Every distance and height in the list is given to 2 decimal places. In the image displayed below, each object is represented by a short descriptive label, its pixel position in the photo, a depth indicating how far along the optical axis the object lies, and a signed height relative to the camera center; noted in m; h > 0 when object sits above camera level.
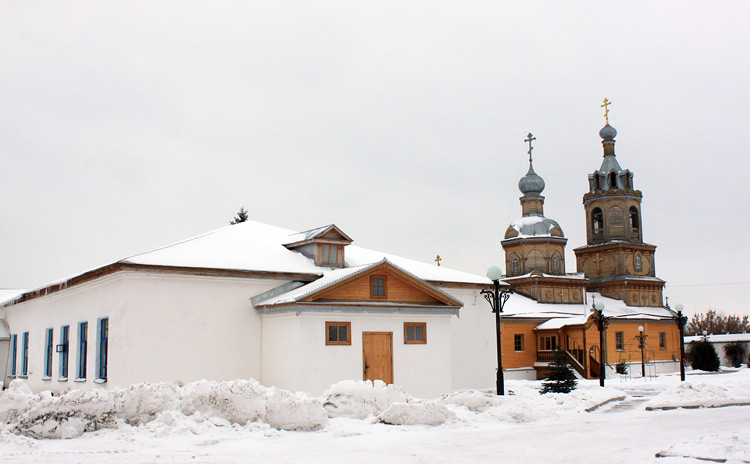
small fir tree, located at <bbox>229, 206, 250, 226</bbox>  59.97 +8.88
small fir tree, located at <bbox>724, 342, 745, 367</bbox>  52.38 -2.82
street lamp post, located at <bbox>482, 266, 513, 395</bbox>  20.61 +0.40
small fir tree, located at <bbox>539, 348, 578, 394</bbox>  22.88 -1.94
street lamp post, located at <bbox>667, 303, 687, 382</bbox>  30.35 -0.23
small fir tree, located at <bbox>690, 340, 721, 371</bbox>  41.53 -2.48
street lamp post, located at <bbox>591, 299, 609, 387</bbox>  27.48 -0.21
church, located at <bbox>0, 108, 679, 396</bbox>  21.27 +0.12
